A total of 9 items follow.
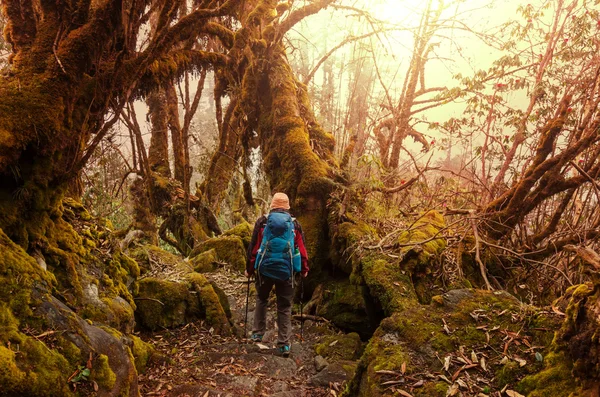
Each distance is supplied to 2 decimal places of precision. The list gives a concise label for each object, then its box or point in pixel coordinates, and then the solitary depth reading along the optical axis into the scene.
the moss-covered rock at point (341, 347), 4.72
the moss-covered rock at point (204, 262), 8.79
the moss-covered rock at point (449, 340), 2.67
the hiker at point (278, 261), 4.91
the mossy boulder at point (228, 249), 9.48
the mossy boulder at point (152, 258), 6.54
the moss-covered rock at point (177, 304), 5.02
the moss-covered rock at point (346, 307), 5.51
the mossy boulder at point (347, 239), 5.85
